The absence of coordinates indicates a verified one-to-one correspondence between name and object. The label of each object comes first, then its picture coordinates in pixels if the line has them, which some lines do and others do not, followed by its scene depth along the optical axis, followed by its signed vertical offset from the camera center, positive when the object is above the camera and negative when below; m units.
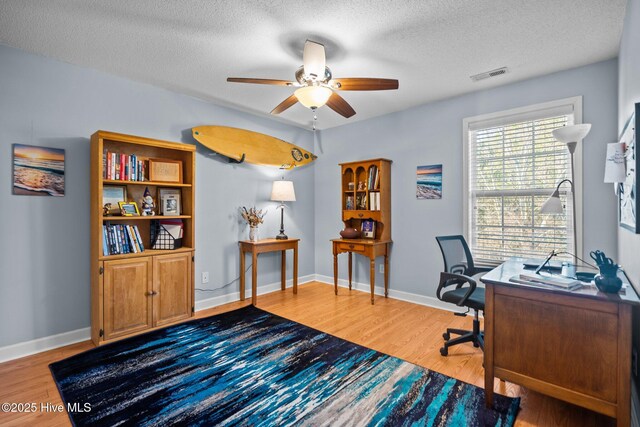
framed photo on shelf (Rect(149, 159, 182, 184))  3.09 +0.42
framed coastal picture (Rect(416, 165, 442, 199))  3.70 +0.36
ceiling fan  2.24 +1.00
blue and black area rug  1.79 -1.18
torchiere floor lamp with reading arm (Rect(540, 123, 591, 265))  2.14 +0.52
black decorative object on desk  1.56 -0.34
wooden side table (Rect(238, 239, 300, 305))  3.79 -0.51
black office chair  2.44 -0.62
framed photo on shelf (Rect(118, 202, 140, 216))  2.92 +0.04
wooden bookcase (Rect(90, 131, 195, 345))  2.70 -0.51
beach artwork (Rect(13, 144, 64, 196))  2.53 +0.35
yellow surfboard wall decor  3.66 +0.86
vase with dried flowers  4.00 -0.11
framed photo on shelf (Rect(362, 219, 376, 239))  4.16 -0.24
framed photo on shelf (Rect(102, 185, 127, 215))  2.91 +0.15
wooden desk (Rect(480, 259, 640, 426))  1.51 -0.71
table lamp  4.24 +0.26
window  2.90 +0.32
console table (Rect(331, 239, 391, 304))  3.88 -0.50
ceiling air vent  2.86 +1.31
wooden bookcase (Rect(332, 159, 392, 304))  3.98 +0.07
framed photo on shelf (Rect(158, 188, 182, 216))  3.26 +0.10
